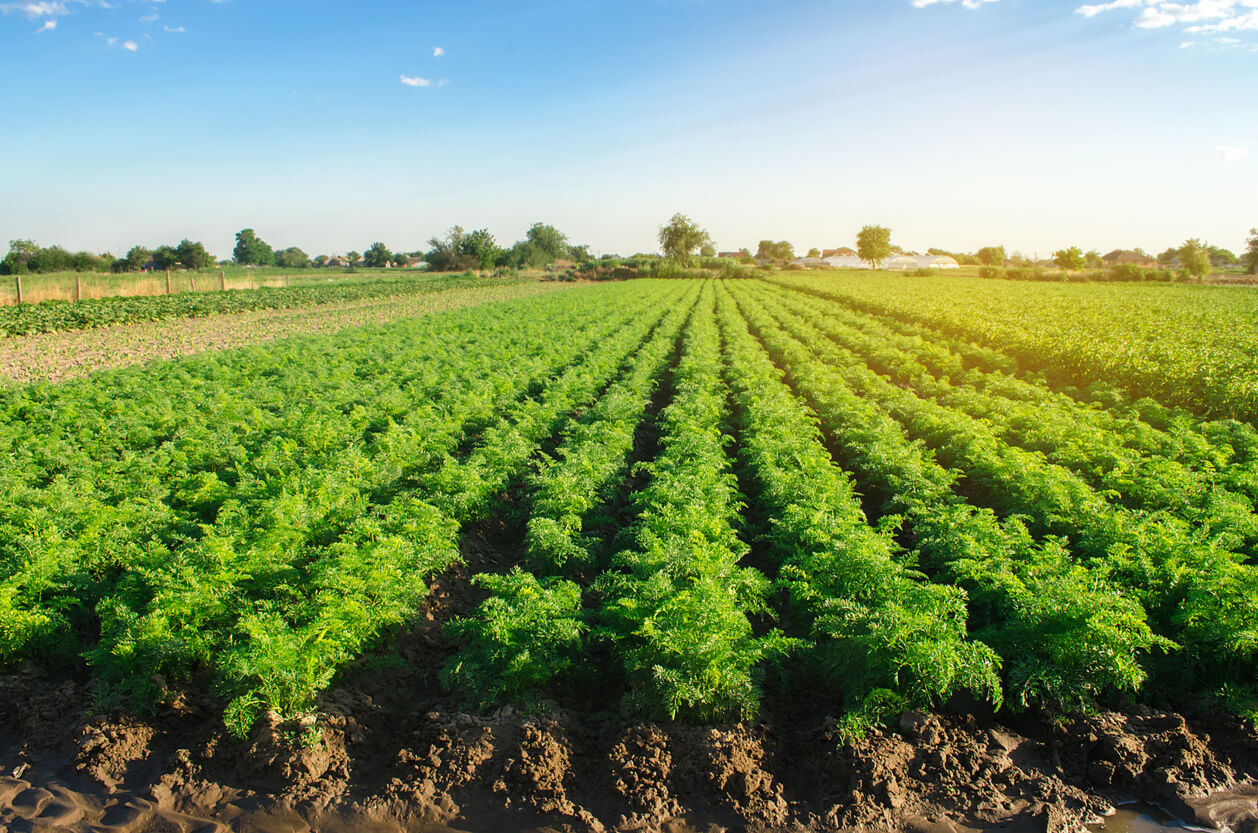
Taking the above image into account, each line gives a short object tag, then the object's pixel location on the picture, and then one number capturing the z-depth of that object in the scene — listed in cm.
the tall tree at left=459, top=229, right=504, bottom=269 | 9888
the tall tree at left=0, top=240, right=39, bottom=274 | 6700
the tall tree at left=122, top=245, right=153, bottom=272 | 8292
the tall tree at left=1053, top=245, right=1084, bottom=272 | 9662
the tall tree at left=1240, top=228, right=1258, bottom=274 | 9050
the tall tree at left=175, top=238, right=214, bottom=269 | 8631
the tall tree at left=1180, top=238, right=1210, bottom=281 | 8275
